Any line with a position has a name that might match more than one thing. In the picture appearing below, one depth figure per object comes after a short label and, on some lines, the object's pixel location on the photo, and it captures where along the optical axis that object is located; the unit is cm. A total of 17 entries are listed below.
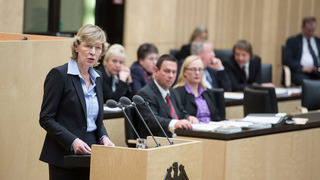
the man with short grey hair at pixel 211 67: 1547
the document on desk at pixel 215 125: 975
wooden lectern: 675
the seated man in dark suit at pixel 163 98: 1036
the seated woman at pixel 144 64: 1425
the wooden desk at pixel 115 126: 1123
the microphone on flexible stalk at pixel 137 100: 725
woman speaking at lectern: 722
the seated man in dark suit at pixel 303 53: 2034
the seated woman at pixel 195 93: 1192
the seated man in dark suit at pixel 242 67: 1685
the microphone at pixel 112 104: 717
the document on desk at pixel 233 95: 1449
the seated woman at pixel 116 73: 1324
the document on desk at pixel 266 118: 1072
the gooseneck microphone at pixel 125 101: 713
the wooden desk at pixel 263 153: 950
